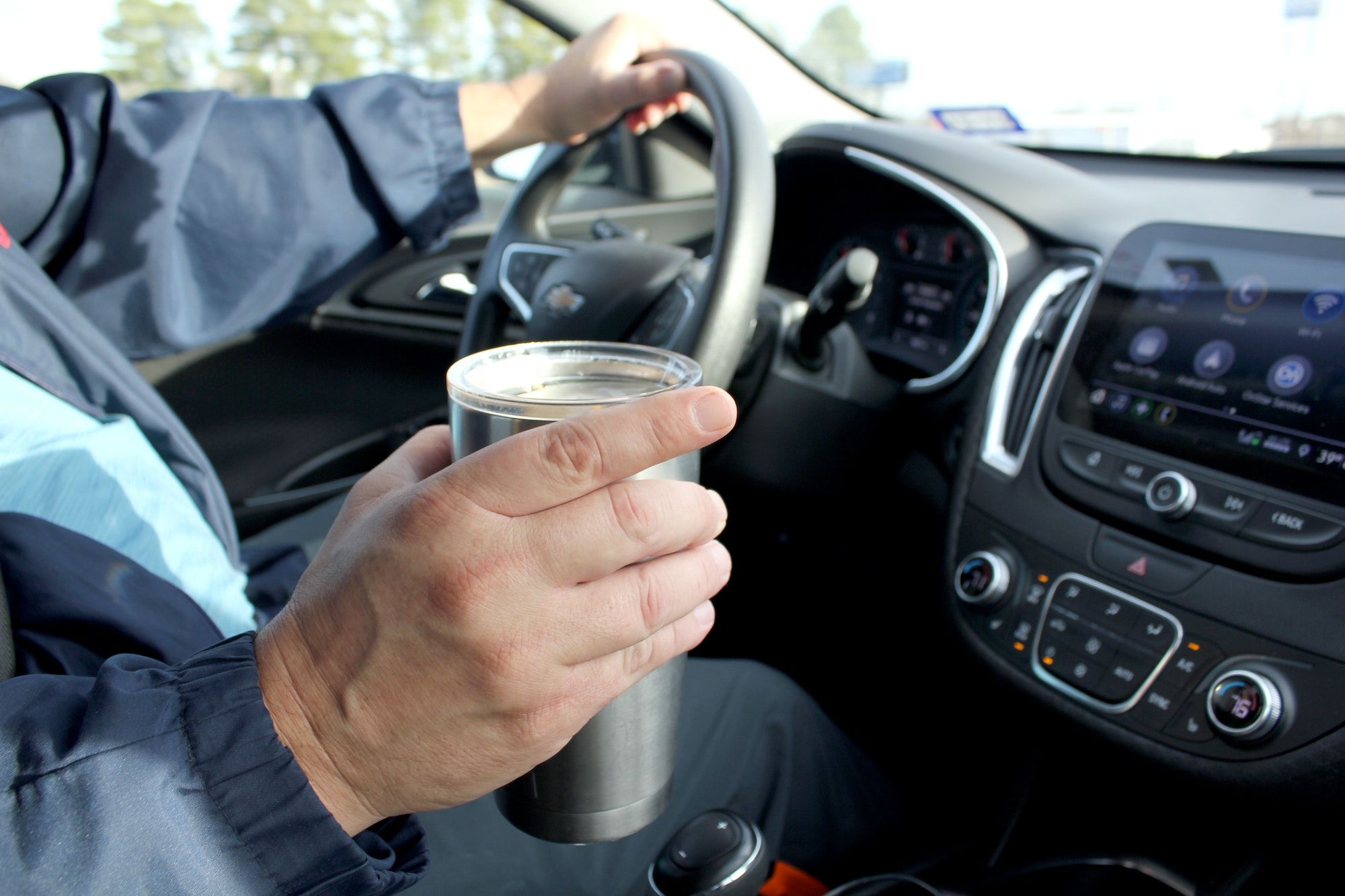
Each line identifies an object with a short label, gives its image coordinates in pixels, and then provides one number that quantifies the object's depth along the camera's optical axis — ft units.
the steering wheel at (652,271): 3.22
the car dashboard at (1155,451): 2.94
